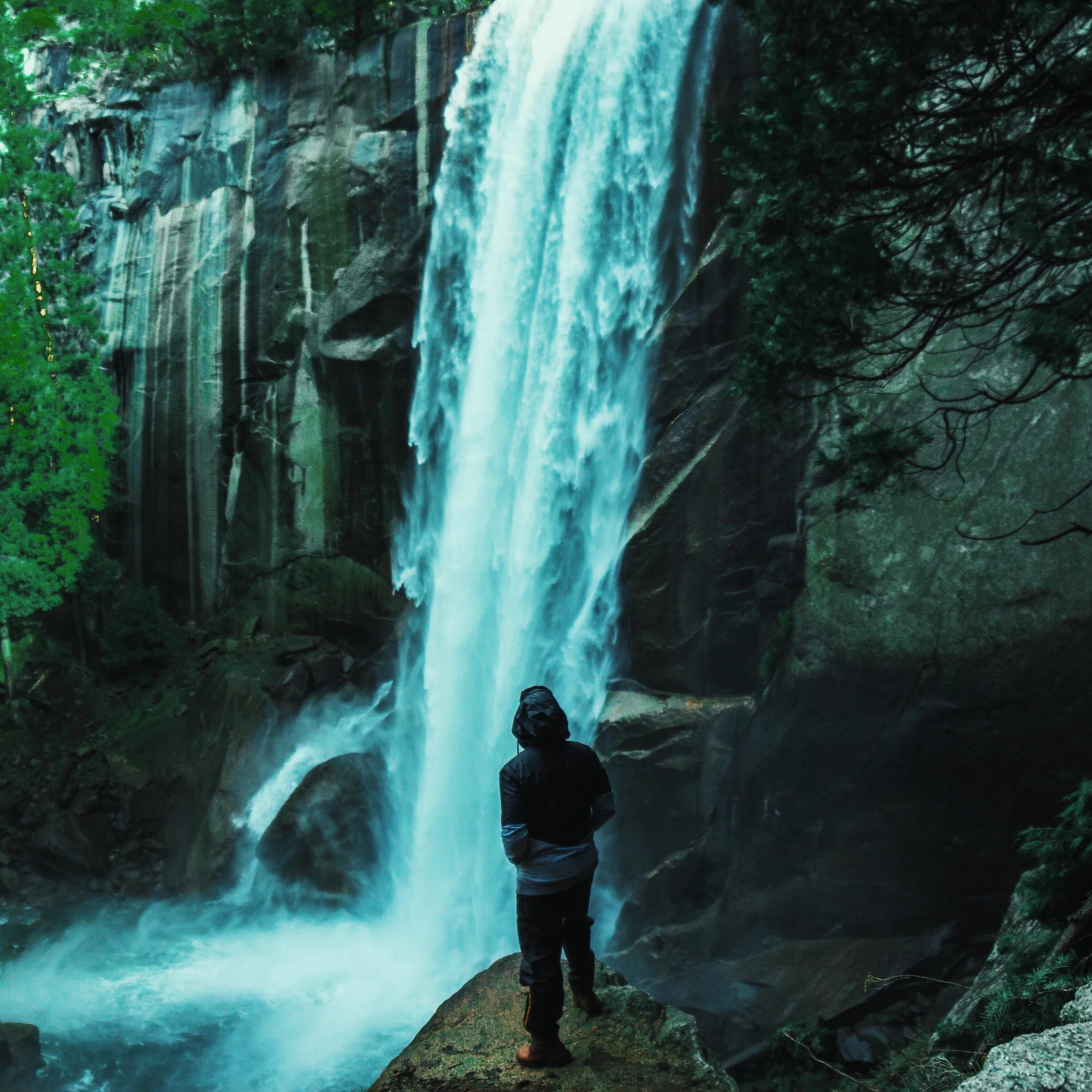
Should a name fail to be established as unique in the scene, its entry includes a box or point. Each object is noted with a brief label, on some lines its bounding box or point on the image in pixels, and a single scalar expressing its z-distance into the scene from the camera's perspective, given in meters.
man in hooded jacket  4.05
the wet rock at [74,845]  12.80
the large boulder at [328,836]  11.70
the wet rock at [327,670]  13.97
